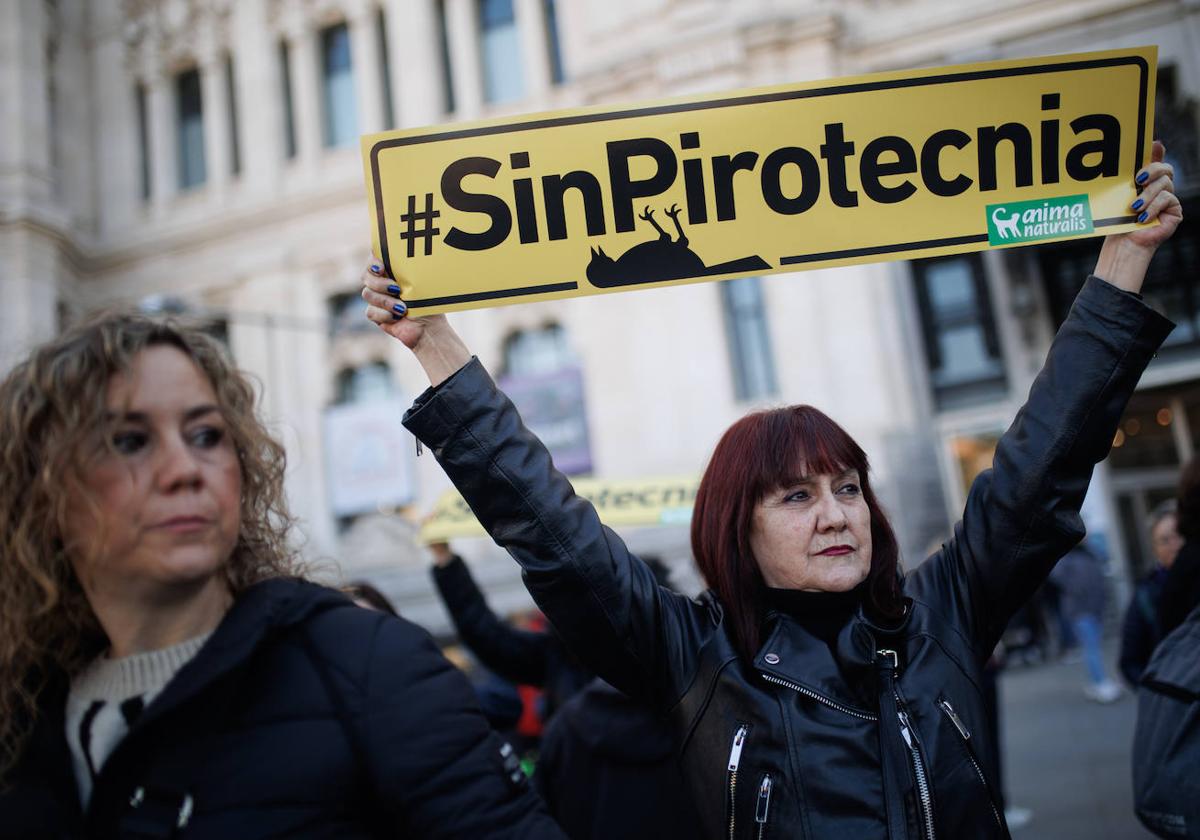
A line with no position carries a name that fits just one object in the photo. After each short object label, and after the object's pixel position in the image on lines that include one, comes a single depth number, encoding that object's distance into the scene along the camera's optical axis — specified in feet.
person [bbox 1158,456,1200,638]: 10.21
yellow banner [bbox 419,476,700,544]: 15.34
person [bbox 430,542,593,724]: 13.32
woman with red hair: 5.70
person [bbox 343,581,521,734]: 11.18
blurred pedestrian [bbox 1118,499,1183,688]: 14.06
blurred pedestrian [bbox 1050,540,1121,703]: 29.25
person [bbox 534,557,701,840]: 8.54
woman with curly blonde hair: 4.64
